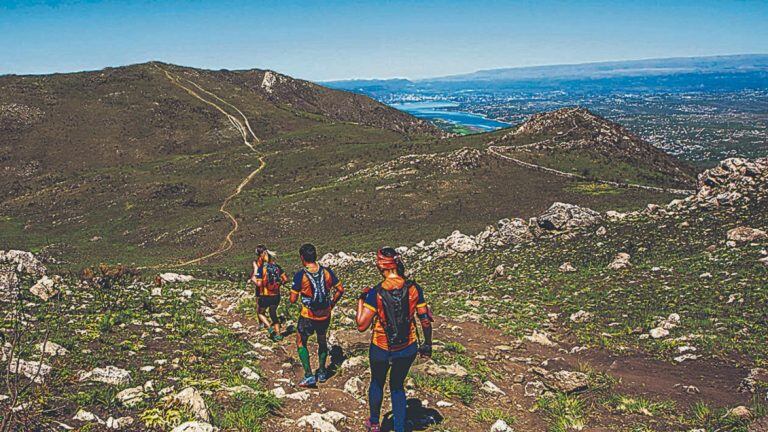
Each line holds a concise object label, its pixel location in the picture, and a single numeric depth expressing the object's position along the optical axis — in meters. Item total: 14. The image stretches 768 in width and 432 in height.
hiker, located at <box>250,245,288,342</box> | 13.33
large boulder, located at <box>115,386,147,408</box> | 7.74
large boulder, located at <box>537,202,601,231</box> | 28.19
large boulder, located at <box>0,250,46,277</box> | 19.41
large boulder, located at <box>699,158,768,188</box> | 24.91
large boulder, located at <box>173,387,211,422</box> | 7.37
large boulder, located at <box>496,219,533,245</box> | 28.70
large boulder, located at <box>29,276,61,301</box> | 15.15
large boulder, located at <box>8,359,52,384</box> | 8.09
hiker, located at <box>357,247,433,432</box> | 7.38
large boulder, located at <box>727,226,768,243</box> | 18.12
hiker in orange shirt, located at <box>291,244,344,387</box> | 9.65
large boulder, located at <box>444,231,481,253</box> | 29.14
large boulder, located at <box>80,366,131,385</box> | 8.43
